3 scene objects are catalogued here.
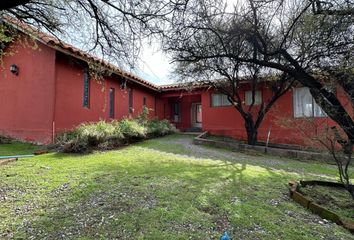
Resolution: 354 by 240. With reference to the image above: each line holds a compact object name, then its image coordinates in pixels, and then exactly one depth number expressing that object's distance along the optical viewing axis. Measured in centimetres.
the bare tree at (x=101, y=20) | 566
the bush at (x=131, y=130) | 1283
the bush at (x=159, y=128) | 1578
